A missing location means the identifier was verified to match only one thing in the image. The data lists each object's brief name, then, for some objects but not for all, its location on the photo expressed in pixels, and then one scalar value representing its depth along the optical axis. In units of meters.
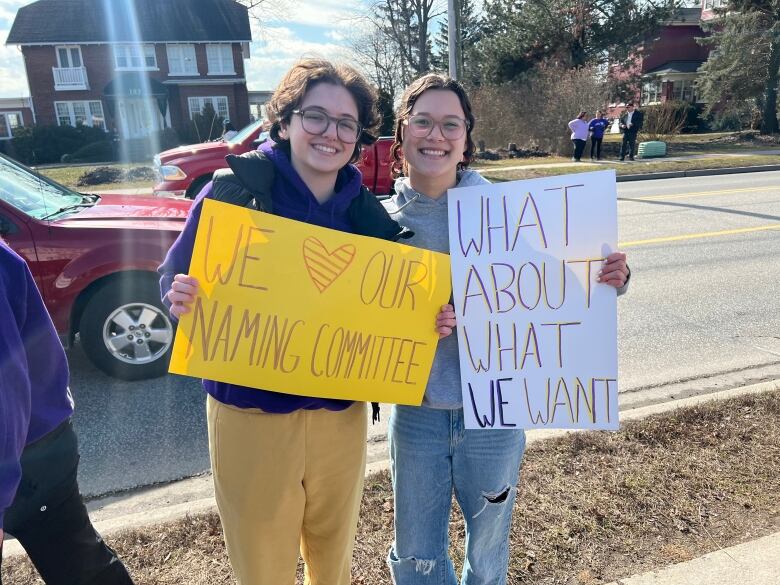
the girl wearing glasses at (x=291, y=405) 1.63
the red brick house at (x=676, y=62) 40.50
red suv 3.85
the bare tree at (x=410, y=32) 34.91
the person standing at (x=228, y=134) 10.76
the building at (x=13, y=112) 41.19
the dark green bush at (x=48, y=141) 27.08
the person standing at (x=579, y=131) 18.80
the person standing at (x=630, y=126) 19.27
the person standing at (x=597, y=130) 19.41
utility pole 13.42
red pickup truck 9.39
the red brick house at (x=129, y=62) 35.34
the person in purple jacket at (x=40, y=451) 1.30
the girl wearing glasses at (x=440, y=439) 1.77
